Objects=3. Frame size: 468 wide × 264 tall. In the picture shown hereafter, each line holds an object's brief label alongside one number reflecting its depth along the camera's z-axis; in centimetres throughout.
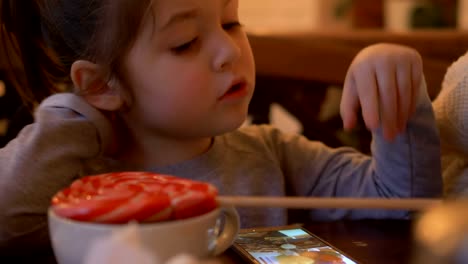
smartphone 54
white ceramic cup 39
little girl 68
